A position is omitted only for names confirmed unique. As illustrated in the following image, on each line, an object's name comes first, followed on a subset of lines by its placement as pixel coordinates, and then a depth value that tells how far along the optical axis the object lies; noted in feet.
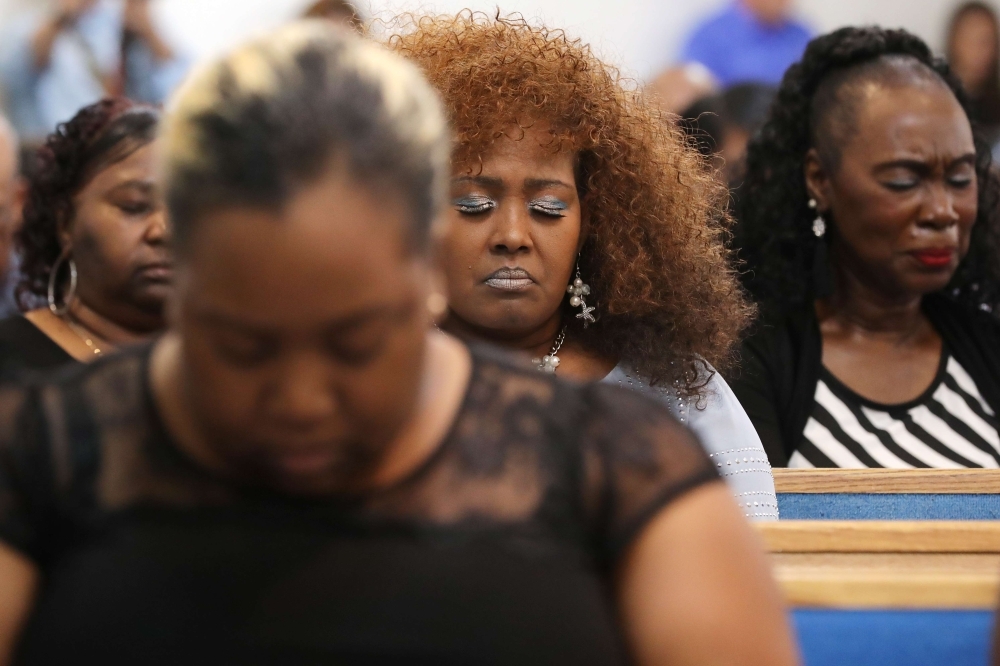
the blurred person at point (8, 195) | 21.27
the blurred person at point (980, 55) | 35.47
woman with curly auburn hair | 14.02
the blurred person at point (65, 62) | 28.81
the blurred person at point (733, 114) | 27.30
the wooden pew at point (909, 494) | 13.89
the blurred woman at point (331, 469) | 6.34
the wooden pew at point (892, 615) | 8.74
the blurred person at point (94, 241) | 16.15
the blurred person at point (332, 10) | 28.89
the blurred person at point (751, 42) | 34.30
